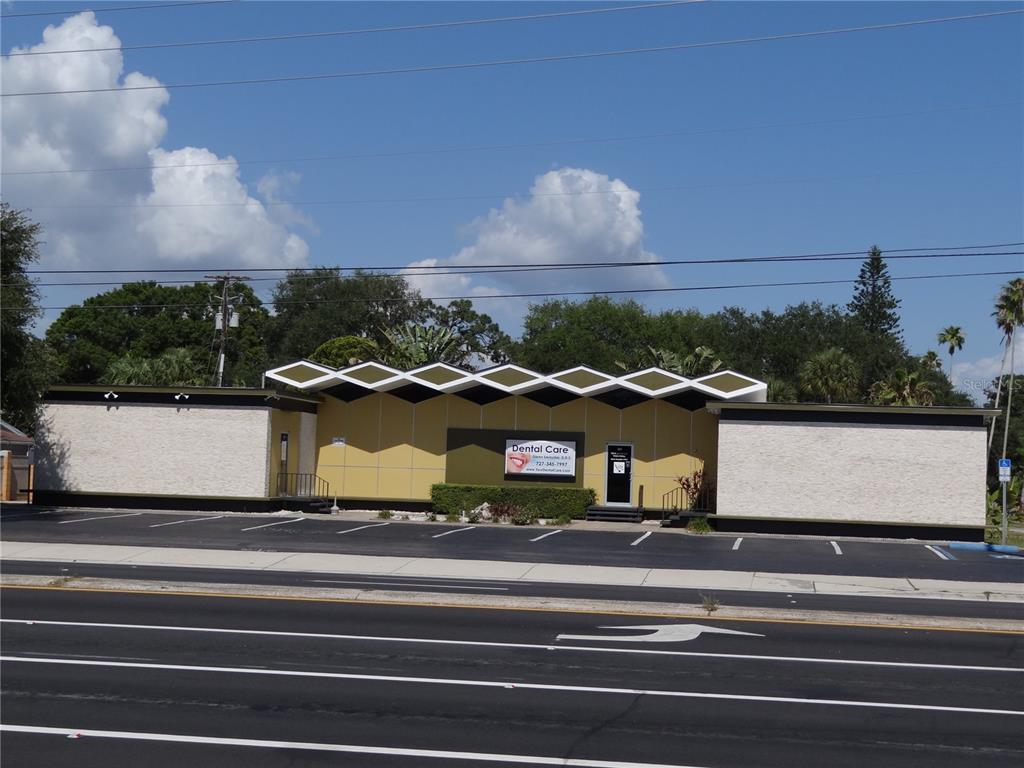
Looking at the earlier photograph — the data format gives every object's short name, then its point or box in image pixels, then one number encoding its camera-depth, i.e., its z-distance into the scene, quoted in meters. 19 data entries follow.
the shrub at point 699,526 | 33.25
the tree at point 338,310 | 88.56
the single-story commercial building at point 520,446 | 32.66
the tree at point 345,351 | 72.00
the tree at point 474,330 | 91.00
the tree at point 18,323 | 30.97
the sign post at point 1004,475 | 31.36
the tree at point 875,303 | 95.50
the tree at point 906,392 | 58.56
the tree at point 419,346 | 57.19
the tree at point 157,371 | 52.28
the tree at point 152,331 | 85.44
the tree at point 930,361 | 79.62
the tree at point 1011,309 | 63.44
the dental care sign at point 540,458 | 38.47
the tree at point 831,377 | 63.19
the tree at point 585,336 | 86.88
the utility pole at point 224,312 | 53.74
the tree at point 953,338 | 78.50
